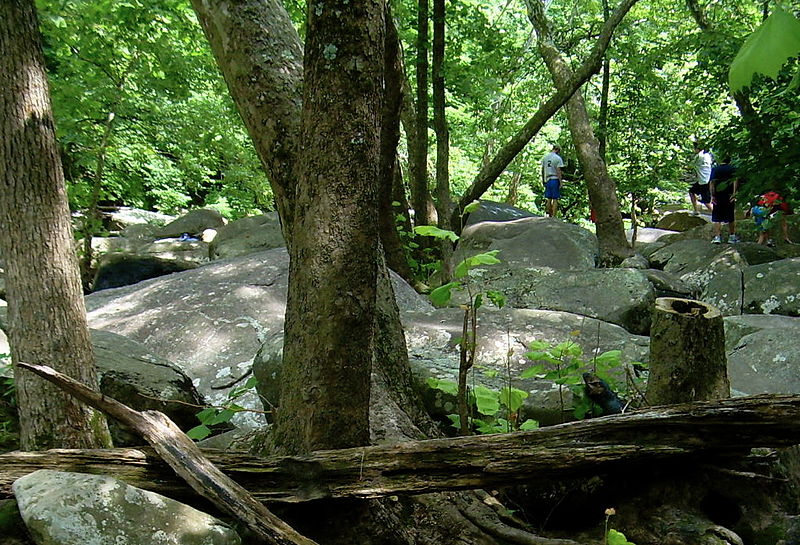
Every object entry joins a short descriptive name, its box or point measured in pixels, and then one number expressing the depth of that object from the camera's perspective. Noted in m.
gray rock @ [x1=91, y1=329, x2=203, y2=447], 3.92
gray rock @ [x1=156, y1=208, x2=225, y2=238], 16.12
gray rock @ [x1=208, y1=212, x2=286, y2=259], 10.70
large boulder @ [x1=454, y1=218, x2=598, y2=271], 10.38
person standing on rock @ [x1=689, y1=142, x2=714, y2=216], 14.79
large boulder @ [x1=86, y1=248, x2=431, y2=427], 5.73
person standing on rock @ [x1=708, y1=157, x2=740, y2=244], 11.48
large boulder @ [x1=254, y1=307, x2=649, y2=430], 3.48
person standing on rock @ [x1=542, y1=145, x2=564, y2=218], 15.12
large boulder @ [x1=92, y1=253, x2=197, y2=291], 10.10
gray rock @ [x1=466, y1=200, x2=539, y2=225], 13.00
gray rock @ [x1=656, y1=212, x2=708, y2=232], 19.37
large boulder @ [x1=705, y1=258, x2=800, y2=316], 7.37
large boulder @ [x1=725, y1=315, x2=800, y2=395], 4.45
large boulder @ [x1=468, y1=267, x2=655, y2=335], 6.34
